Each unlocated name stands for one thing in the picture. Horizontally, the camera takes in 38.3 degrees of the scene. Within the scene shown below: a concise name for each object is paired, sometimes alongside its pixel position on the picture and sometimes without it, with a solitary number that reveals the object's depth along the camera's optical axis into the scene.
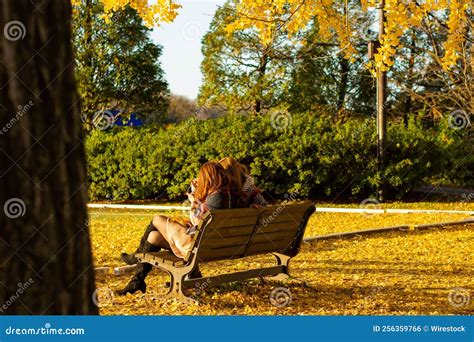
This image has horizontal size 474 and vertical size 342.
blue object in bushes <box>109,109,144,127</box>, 24.66
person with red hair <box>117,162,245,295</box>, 5.59
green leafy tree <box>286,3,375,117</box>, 25.14
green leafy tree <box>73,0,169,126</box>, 23.05
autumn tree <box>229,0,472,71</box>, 9.15
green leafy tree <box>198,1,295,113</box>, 24.83
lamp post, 15.40
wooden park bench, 5.39
